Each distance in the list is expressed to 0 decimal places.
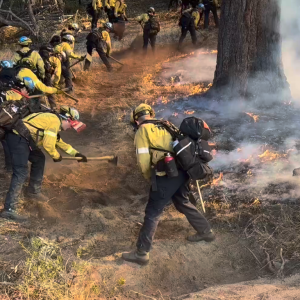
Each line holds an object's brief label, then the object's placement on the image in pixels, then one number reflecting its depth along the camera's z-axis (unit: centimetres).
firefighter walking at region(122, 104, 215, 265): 358
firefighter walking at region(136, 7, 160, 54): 1227
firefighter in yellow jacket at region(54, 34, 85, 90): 871
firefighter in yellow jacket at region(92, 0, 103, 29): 1355
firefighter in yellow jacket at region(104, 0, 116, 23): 1403
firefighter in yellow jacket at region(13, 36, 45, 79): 750
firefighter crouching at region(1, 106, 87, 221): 450
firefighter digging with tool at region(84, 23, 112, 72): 1057
